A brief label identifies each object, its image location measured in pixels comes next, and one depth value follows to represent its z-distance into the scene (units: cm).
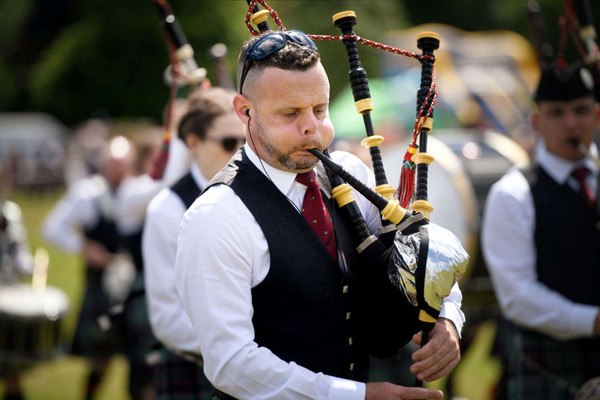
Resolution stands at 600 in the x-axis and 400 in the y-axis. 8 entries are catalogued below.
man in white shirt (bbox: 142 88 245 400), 608
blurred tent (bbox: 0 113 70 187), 4894
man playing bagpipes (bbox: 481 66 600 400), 639
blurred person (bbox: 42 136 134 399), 1126
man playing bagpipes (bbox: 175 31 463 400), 371
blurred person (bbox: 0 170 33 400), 1074
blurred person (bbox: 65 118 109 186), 2260
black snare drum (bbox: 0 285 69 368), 1023
